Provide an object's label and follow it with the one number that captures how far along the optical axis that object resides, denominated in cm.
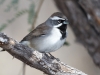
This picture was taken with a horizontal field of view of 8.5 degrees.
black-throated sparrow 674
